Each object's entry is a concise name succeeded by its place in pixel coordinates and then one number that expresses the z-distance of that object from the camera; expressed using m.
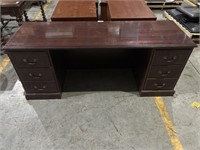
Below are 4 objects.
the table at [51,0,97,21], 2.04
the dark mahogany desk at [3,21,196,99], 1.45
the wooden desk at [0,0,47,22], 2.11
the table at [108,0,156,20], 2.05
